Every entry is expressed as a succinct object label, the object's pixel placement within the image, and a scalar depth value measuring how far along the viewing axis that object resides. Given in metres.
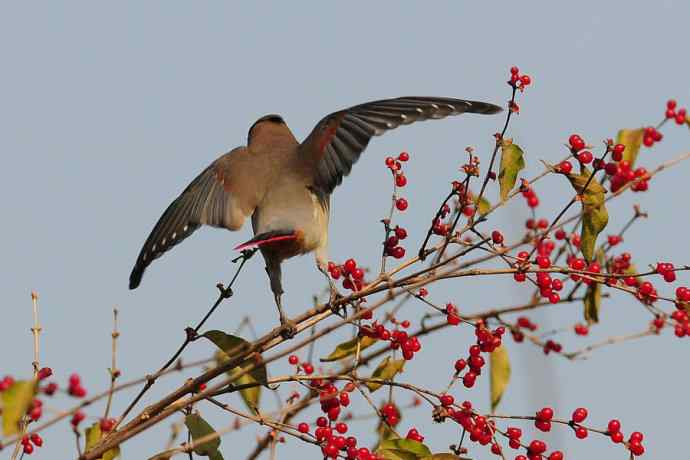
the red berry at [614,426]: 8.18
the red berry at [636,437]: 8.09
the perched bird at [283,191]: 10.63
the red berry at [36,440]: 8.17
